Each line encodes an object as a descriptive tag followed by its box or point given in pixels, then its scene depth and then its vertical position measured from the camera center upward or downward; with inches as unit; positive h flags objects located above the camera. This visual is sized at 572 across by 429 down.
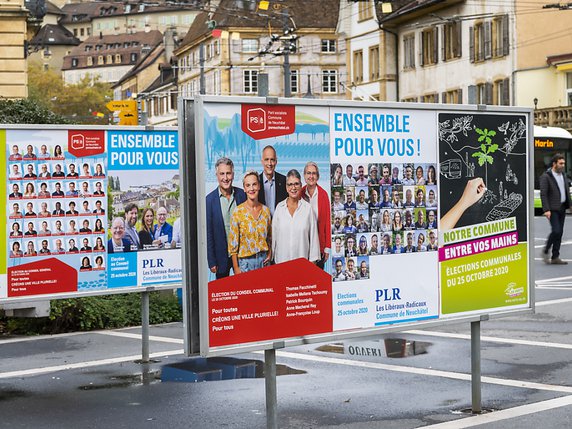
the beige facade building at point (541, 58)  2358.5 +190.5
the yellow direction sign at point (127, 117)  1209.4 +54.5
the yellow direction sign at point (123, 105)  1197.7 +65.0
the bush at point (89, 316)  602.5 -61.6
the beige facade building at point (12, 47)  1556.3 +152.7
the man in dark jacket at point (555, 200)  925.8 -21.4
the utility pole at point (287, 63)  1740.9 +150.0
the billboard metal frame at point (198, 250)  306.7 -16.6
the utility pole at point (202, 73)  2274.4 +175.6
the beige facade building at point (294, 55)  3937.0 +355.3
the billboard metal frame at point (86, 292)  470.9 -39.4
